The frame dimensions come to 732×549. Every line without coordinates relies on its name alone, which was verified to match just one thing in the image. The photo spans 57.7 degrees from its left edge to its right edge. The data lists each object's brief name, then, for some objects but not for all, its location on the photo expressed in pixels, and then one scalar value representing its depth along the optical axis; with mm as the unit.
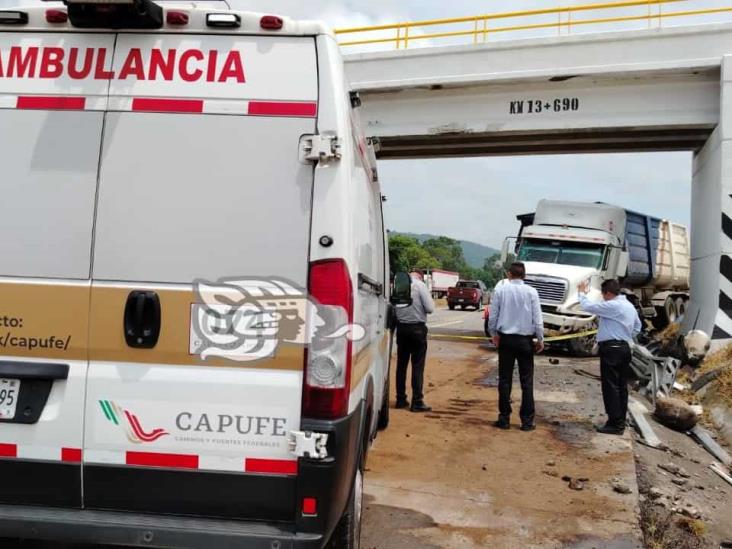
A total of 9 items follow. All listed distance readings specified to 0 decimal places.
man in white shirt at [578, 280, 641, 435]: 7312
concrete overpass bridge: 13039
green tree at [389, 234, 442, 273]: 94838
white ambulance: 2838
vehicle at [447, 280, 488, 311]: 42156
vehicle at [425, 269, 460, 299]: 62000
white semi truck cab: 15453
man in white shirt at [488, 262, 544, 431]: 7309
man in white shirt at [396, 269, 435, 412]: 8406
